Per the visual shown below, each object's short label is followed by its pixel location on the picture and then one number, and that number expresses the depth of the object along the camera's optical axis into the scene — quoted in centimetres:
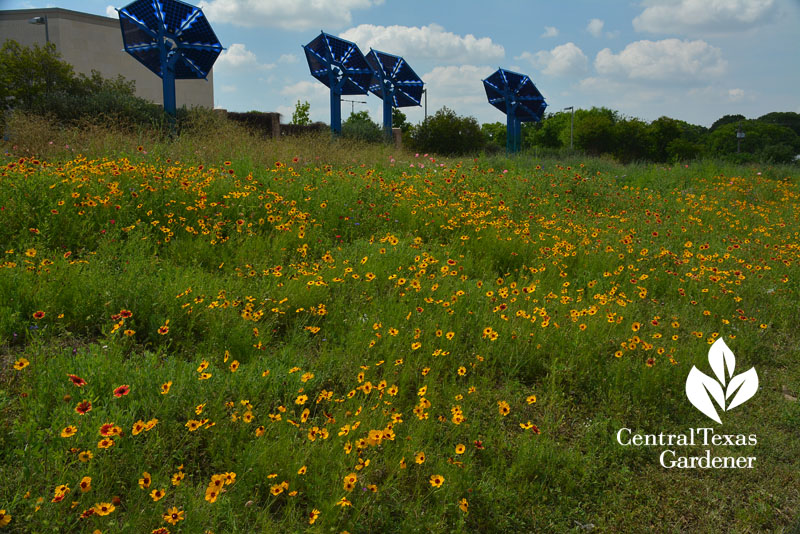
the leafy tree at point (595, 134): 3581
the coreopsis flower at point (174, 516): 203
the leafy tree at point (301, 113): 4829
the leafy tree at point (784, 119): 5930
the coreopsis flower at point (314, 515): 223
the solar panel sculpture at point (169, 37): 2042
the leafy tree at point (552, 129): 5622
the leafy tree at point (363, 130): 2459
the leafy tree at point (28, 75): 2236
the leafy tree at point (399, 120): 5041
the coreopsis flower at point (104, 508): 199
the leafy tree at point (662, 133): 3694
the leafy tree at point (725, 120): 7151
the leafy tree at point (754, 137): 5625
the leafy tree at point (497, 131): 6601
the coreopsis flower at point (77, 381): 252
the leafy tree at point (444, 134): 2844
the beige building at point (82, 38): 3434
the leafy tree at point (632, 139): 3639
